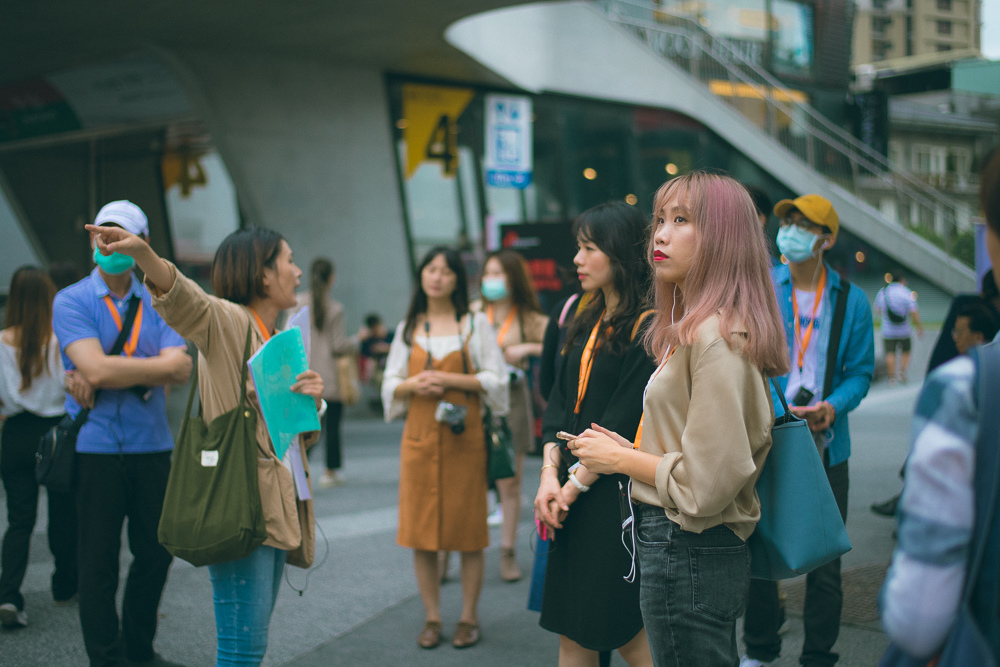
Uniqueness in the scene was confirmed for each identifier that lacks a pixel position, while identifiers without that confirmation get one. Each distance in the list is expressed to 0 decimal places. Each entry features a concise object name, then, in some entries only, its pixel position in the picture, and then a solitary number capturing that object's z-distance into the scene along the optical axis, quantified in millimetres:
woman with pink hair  2059
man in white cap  3623
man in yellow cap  3760
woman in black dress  2781
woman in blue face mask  6055
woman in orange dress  4418
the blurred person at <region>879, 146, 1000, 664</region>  1355
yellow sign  14164
